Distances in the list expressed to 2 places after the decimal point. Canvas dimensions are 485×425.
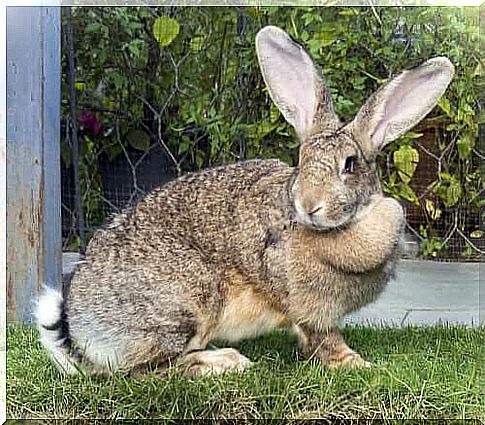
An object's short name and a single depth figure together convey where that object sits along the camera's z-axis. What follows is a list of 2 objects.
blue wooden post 1.27
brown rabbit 1.18
